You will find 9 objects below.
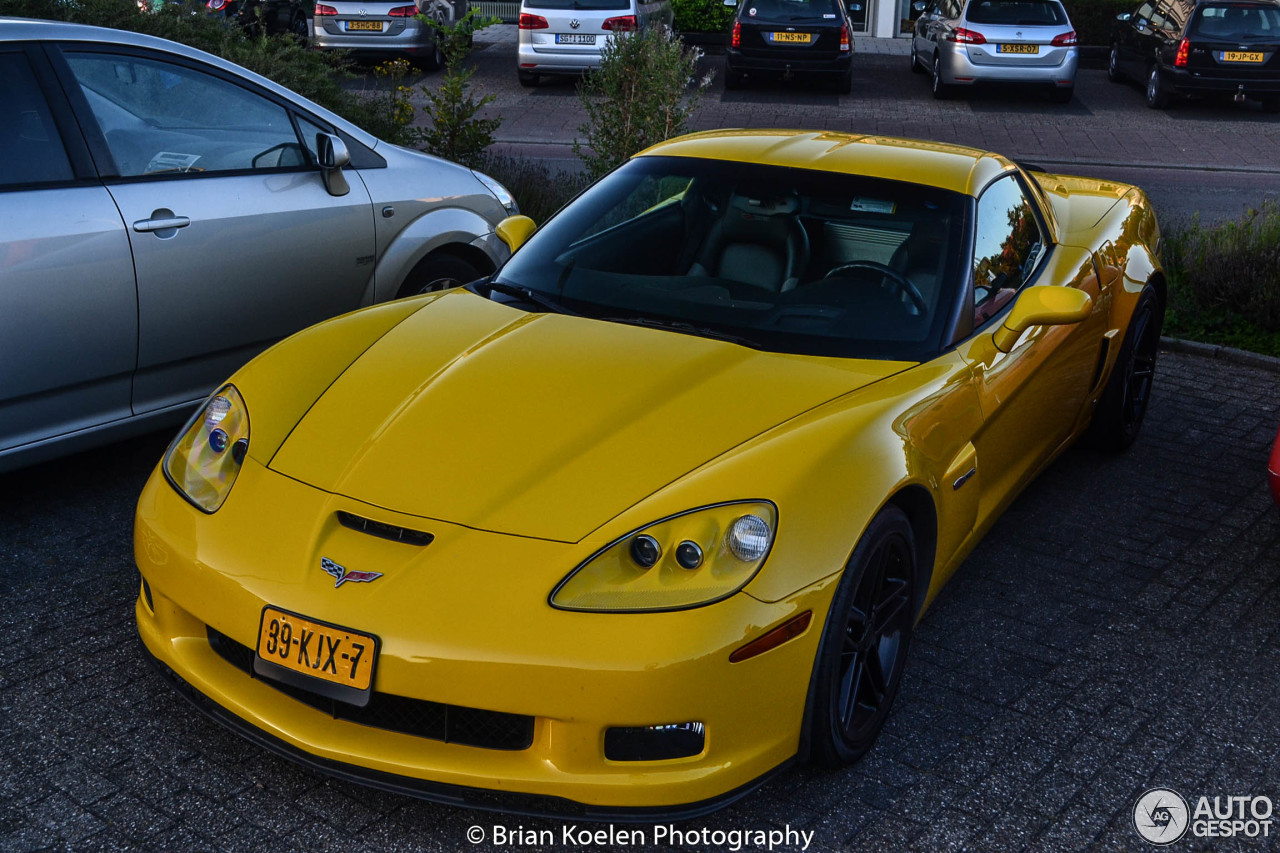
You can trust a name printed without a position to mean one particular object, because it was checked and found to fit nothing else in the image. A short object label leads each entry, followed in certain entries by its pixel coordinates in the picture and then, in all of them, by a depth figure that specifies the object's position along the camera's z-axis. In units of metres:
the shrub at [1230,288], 7.11
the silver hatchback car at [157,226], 4.14
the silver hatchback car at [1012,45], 16.92
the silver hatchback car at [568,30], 16.62
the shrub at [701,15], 23.20
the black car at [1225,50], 16.56
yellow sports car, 2.61
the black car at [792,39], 17.58
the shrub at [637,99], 8.41
